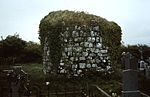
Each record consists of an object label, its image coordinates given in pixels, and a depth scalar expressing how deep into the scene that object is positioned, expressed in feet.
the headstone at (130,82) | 13.08
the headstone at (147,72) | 20.96
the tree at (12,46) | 34.88
